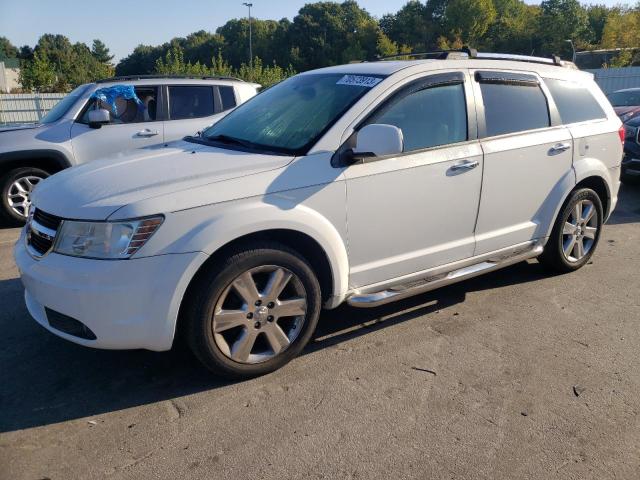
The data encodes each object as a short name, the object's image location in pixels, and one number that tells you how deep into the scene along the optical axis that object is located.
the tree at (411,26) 83.38
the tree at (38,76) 36.25
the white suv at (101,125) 6.80
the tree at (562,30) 66.75
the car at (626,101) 10.61
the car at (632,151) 8.66
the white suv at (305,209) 2.83
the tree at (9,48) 111.81
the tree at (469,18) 79.12
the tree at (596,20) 74.57
